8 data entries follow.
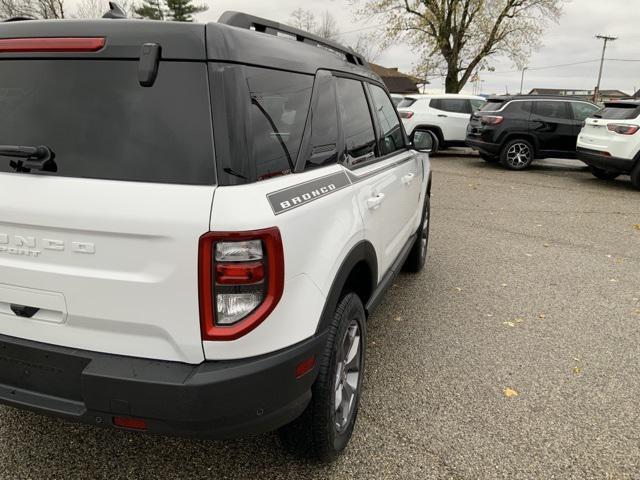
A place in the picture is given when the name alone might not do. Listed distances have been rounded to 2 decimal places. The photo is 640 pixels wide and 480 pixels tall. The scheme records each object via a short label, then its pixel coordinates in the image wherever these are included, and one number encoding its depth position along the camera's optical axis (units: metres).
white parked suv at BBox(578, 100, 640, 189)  9.36
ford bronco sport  1.59
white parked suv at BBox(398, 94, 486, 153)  13.96
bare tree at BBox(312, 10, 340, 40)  43.56
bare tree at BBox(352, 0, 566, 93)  25.58
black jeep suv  11.54
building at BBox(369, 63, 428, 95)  56.84
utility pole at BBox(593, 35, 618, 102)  55.83
